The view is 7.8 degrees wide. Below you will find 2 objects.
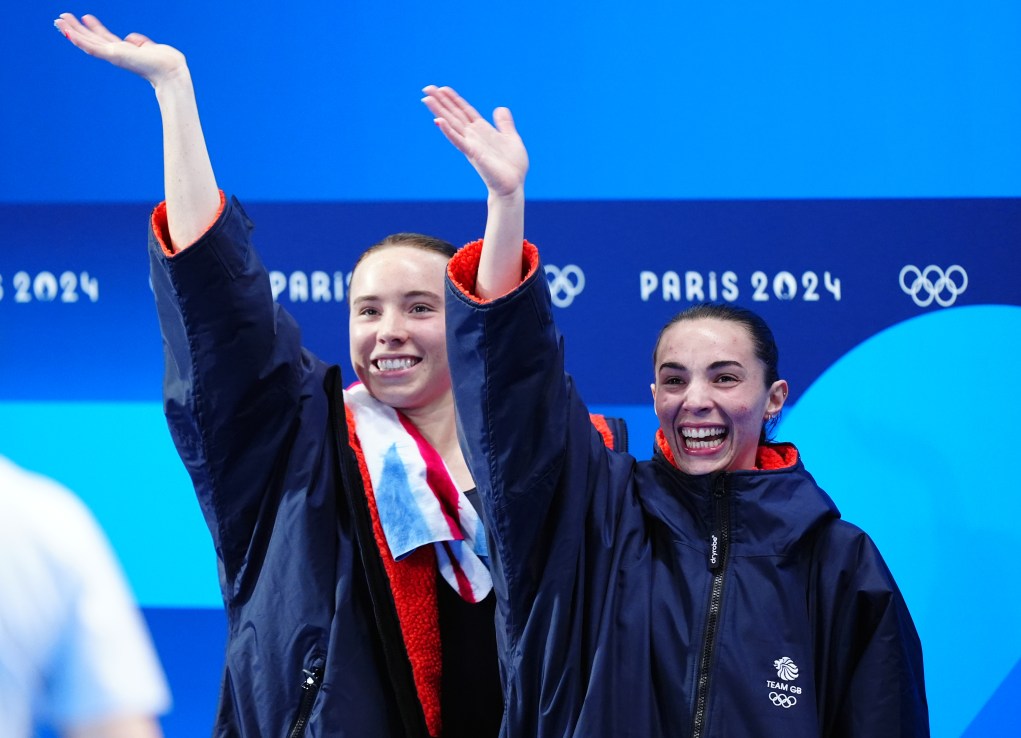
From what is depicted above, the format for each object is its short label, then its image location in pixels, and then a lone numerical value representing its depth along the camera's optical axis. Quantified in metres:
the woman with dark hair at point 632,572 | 8.50
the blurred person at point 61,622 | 7.04
